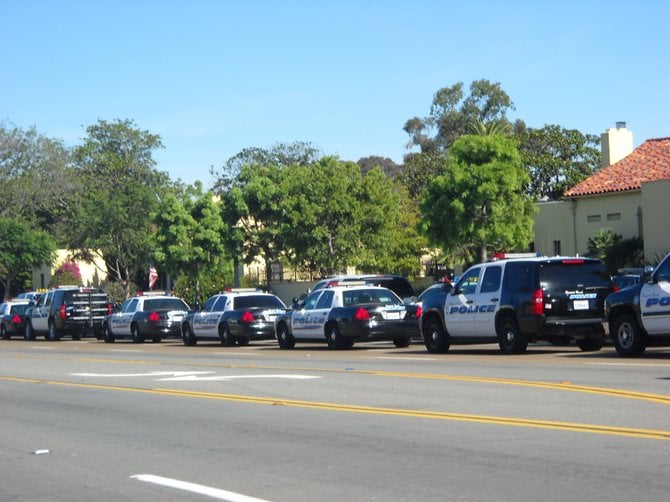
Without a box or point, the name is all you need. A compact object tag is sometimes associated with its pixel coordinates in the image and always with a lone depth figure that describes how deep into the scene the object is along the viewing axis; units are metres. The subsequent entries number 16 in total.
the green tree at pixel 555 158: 68.44
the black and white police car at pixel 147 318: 39.62
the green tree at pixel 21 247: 73.19
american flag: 55.25
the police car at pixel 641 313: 19.36
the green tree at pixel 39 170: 84.00
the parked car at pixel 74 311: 44.25
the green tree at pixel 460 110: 76.88
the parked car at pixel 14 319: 48.50
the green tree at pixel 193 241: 58.94
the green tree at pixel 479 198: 43.38
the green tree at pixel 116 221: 70.31
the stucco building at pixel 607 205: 44.38
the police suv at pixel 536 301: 21.92
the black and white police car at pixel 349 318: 27.52
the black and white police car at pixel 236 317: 33.16
